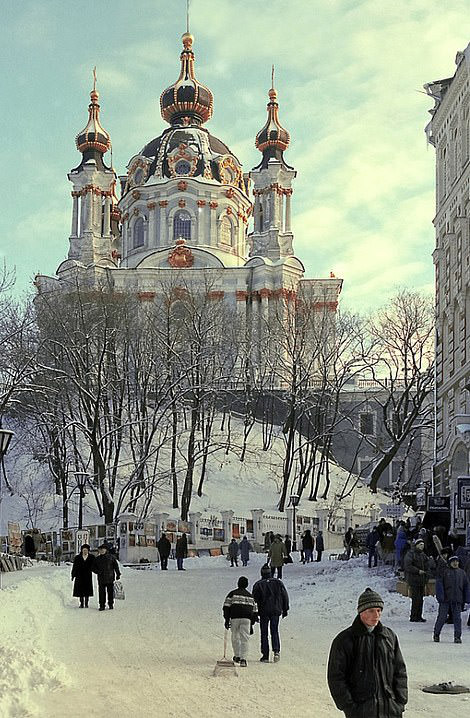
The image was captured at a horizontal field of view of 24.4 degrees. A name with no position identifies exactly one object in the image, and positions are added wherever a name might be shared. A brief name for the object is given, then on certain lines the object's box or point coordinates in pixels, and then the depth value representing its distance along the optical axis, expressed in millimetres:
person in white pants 12383
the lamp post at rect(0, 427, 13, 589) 18330
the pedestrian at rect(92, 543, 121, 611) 18922
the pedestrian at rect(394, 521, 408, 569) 22812
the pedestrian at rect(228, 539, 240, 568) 33575
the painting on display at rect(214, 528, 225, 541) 41406
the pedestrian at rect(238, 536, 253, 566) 33625
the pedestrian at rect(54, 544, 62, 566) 36409
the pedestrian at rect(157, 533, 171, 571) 31933
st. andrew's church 74438
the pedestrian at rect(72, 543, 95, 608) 18953
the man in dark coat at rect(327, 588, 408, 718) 6359
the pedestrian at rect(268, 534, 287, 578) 25672
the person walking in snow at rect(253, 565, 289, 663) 12906
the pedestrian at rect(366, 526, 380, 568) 26558
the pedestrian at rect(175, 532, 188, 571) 32125
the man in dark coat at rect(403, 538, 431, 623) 16703
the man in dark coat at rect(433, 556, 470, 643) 14648
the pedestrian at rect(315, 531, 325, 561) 34484
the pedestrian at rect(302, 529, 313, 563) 33594
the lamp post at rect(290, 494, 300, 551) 42031
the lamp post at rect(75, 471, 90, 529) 41944
